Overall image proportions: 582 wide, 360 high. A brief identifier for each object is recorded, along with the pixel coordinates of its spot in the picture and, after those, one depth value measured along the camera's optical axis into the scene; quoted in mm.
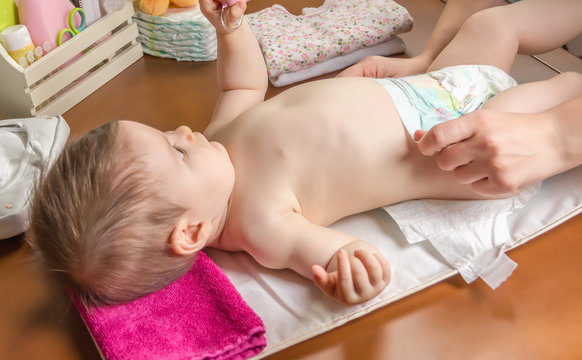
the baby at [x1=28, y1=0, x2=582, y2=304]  891
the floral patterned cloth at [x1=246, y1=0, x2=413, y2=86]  1524
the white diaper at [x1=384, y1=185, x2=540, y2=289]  1040
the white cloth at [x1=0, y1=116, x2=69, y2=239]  1139
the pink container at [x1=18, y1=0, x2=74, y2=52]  1438
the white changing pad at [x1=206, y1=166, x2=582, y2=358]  984
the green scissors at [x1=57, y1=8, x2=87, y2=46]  1478
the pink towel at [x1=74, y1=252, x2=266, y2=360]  935
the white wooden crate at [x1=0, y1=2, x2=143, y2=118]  1394
